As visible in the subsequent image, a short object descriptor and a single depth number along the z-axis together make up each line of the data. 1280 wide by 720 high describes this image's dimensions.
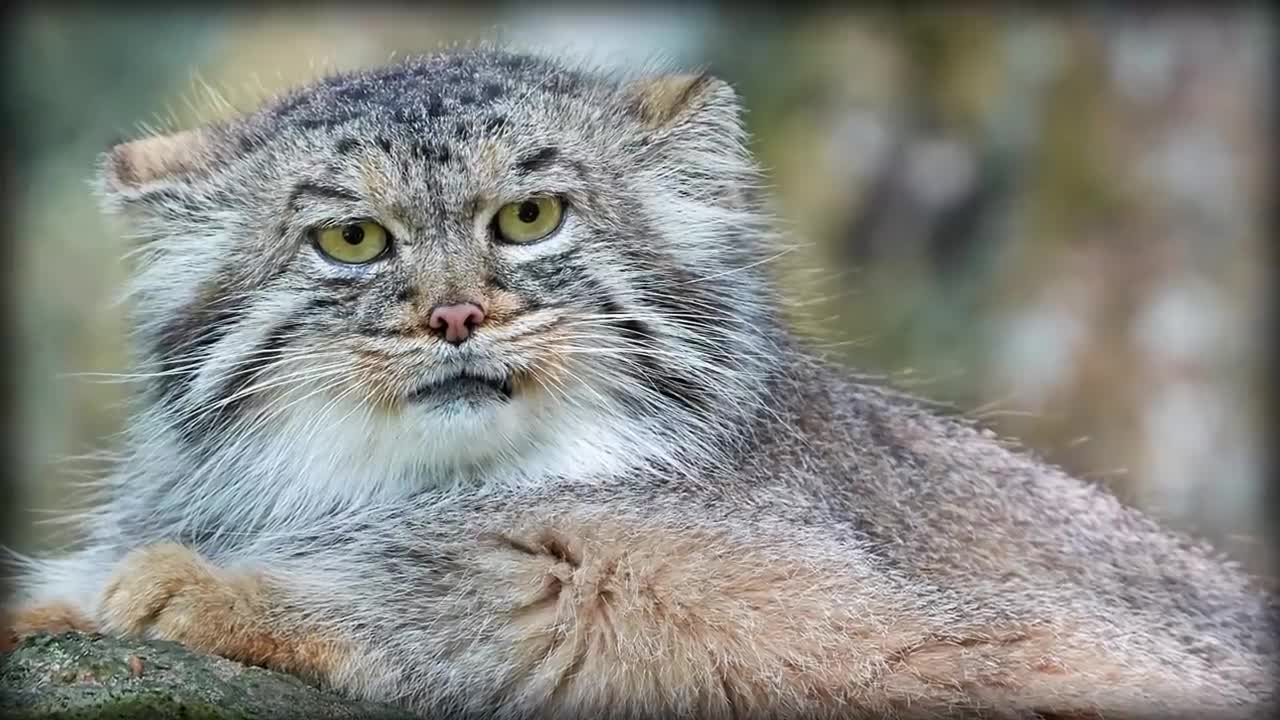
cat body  4.71
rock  4.15
